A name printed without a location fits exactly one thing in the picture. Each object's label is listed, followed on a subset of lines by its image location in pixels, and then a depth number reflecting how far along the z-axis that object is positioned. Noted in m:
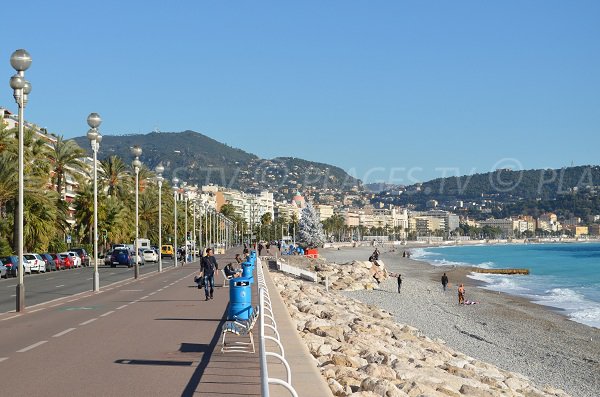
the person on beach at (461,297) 50.43
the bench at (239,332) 14.25
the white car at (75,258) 71.06
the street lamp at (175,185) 65.28
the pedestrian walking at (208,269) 26.84
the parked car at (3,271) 52.58
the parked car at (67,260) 69.19
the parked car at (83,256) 77.69
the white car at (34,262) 58.90
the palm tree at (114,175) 96.06
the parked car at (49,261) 63.84
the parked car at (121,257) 69.50
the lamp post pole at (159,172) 54.47
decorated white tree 140.50
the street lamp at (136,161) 42.39
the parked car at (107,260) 73.04
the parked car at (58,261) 66.31
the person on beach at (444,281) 62.70
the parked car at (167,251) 97.16
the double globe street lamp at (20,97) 22.61
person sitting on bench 30.33
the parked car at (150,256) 83.56
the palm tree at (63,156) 78.94
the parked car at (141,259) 73.22
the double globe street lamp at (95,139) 31.79
